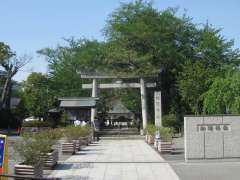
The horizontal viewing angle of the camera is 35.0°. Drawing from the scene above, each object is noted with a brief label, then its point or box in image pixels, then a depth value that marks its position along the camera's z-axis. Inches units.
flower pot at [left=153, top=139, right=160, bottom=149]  798.7
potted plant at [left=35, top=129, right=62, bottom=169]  457.5
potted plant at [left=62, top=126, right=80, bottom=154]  698.2
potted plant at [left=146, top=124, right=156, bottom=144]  921.3
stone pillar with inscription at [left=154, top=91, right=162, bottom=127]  1252.5
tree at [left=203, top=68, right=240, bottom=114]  1077.7
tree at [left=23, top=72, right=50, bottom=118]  1794.6
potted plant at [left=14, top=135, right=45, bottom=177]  412.0
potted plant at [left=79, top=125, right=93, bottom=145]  852.0
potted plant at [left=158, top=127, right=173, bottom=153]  726.2
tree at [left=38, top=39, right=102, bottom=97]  1442.2
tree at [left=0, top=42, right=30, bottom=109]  1693.6
